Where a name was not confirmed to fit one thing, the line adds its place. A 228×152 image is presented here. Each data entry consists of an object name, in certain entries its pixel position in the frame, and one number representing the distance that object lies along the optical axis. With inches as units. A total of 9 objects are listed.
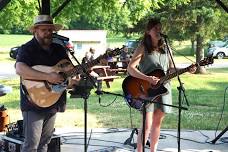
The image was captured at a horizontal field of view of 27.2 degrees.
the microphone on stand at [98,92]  176.7
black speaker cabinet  226.9
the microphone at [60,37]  189.2
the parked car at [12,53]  1289.5
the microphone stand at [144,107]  176.9
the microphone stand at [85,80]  177.6
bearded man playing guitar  178.1
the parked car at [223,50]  1415.4
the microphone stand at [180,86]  197.8
